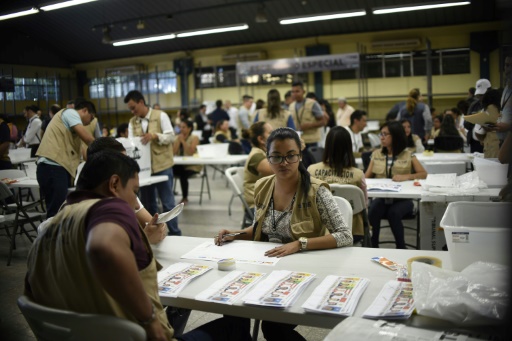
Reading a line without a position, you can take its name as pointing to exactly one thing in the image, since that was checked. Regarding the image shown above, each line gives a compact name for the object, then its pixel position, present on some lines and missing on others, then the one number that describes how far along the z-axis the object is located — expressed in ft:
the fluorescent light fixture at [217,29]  37.19
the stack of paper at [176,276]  6.00
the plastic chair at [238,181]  14.14
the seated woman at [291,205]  7.89
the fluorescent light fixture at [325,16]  33.21
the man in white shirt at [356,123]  20.90
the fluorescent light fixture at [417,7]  31.75
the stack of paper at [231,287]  5.66
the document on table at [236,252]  7.13
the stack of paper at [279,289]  5.40
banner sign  43.80
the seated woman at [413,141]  19.83
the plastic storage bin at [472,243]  5.42
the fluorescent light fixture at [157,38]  37.30
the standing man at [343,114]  32.19
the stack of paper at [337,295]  5.13
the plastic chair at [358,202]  10.84
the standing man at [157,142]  16.67
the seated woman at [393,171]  13.42
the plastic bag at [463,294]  4.46
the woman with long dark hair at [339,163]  11.91
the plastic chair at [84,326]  4.29
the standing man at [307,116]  21.61
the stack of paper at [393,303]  4.91
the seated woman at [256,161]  13.92
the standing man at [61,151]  12.22
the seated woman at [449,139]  21.65
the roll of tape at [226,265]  6.72
